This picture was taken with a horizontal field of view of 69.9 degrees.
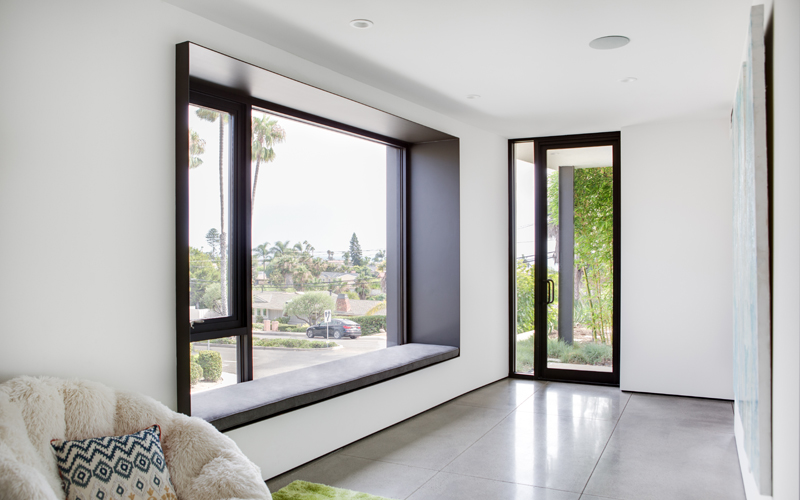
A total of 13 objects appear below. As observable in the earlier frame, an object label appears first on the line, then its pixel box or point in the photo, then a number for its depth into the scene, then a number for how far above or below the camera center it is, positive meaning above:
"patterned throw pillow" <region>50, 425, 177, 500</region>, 1.88 -0.74
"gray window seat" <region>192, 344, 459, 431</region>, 2.81 -0.81
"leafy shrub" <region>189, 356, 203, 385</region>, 3.23 -0.69
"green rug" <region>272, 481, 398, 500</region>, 2.87 -1.25
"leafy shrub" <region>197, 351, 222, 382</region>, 3.29 -0.66
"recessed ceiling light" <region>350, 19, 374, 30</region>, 2.96 +1.18
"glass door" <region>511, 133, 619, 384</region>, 5.75 -0.12
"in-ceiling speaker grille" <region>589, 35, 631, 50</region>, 3.18 +1.16
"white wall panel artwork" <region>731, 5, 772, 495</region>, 2.04 -0.09
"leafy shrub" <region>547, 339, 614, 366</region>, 5.75 -1.07
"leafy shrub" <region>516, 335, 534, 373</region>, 6.04 -1.14
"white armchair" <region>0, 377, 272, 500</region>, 1.82 -0.64
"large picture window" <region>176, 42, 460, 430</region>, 3.18 +0.04
